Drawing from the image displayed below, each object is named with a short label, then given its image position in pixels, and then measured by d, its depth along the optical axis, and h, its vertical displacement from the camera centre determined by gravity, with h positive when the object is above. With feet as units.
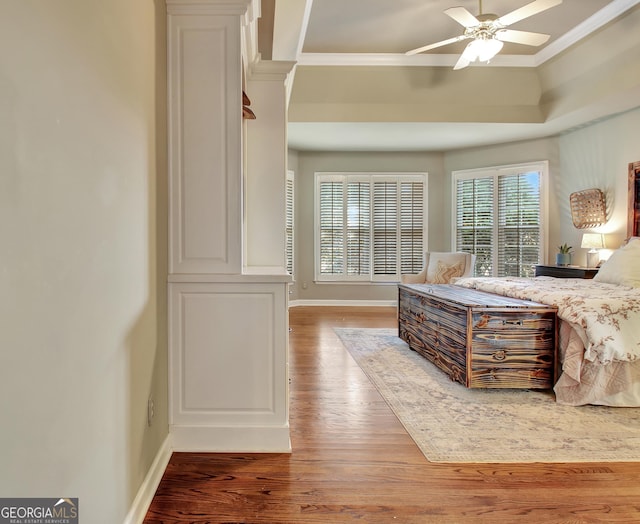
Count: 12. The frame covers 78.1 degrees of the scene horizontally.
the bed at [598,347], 8.26 -2.13
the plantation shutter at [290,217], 22.90 +1.85
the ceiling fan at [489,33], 10.19 +6.04
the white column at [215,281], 6.79 -0.57
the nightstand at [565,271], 15.23 -0.99
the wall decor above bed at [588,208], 17.06 +1.74
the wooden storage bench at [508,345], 9.22 -2.28
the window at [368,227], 23.70 +1.27
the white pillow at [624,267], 10.98 -0.59
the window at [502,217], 20.58 +1.69
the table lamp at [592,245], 16.50 +0.10
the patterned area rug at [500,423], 6.74 -3.50
